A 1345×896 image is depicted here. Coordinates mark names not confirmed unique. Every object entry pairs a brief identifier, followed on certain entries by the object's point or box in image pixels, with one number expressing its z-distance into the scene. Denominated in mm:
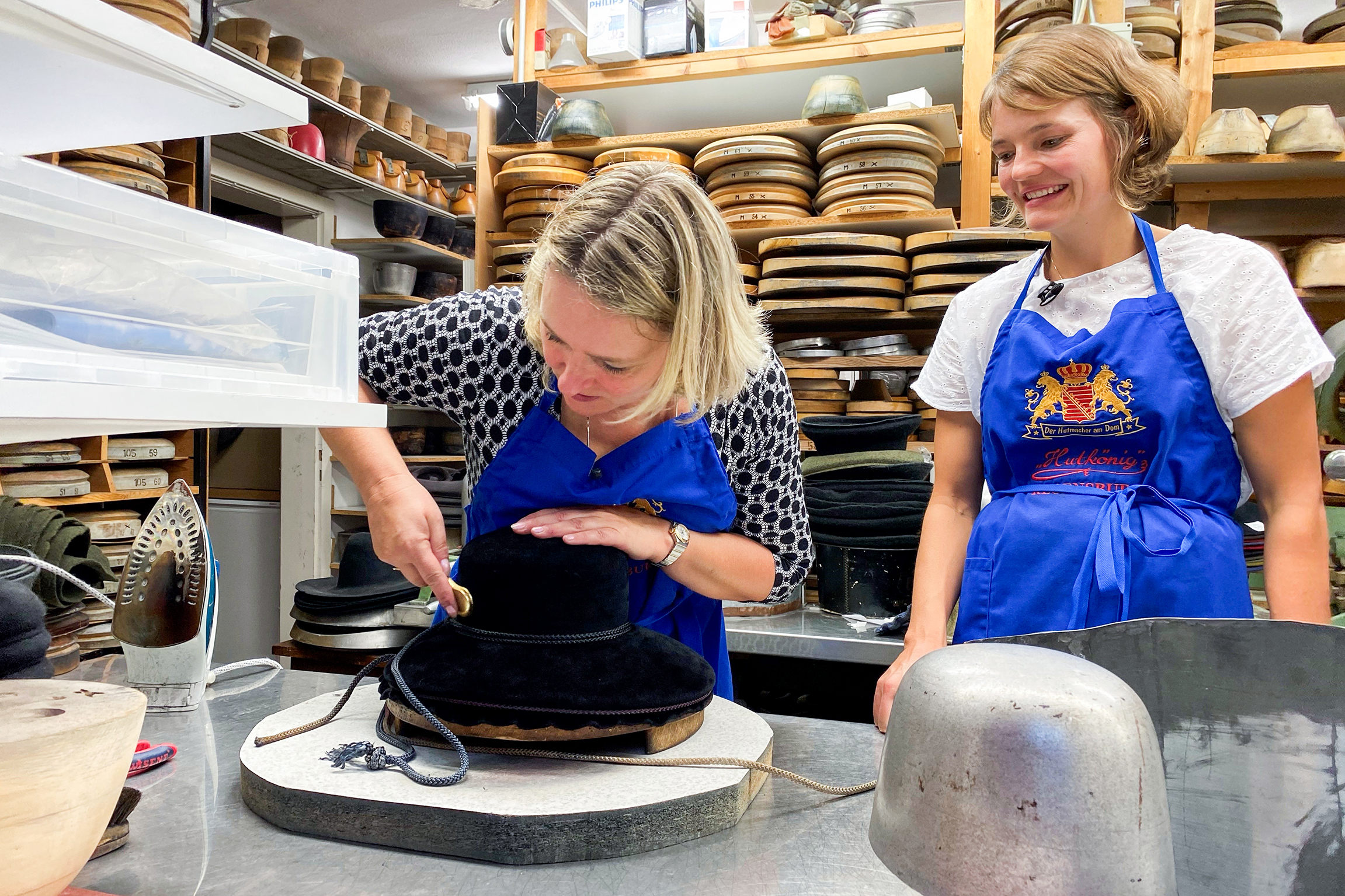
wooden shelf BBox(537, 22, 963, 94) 2691
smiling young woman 1227
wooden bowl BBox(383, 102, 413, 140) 5051
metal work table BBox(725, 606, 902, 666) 1958
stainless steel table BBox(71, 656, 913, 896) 680
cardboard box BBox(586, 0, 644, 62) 2904
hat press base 715
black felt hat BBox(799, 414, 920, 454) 2197
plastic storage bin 517
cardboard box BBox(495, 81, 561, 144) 2977
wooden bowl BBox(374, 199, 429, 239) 4594
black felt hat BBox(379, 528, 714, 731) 806
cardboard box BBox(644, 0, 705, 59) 2910
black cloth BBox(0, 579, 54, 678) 819
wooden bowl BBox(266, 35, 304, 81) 4215
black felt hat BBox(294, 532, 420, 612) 2166
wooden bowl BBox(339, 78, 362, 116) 4504
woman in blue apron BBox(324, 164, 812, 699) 987
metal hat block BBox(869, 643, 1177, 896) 400
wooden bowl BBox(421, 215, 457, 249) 5008
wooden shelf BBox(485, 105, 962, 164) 2592
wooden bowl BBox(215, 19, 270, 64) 4023
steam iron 1095
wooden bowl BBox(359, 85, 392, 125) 4758
